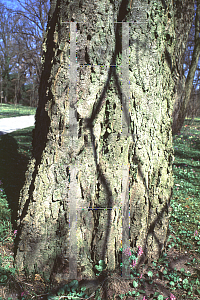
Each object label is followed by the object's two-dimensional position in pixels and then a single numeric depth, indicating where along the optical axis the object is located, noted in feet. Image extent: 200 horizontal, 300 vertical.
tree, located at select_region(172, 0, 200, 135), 7.98
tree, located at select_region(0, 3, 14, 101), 109.95
